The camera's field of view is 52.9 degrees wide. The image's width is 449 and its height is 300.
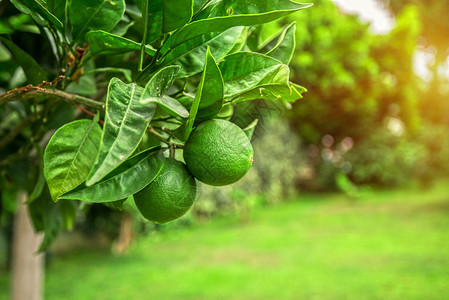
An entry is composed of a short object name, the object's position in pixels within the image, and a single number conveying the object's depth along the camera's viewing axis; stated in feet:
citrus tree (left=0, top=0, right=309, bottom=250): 1.30
